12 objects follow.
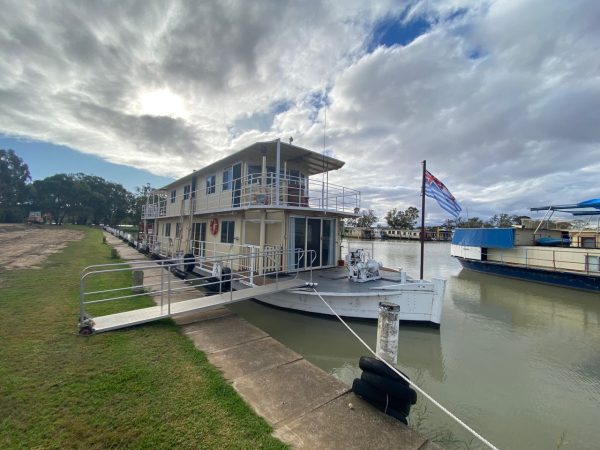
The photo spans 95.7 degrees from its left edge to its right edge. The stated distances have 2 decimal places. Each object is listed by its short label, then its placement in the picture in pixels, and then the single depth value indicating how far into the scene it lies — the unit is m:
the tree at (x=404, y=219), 93.06
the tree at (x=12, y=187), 58.75
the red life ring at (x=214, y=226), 13.39
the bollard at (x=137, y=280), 8.95
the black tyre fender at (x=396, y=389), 3.45
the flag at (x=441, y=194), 11.21
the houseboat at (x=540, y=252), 15.42
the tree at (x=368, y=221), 92.12
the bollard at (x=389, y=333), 3.91
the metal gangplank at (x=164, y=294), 5.80
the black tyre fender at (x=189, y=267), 13.51
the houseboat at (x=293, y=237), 7.92
